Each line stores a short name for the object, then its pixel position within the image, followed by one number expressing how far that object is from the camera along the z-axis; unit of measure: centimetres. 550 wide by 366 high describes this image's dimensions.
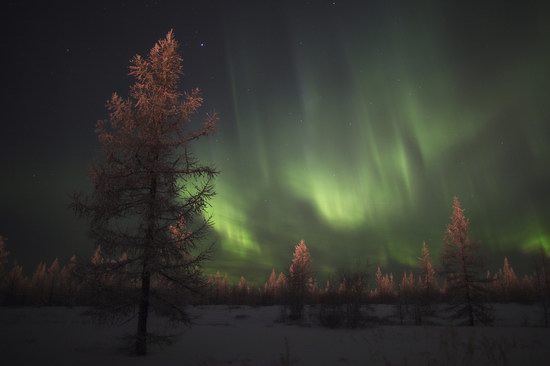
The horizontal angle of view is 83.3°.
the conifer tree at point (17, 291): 4736
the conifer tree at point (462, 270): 2761
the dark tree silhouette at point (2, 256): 4869
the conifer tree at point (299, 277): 3222
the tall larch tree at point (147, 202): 1140
